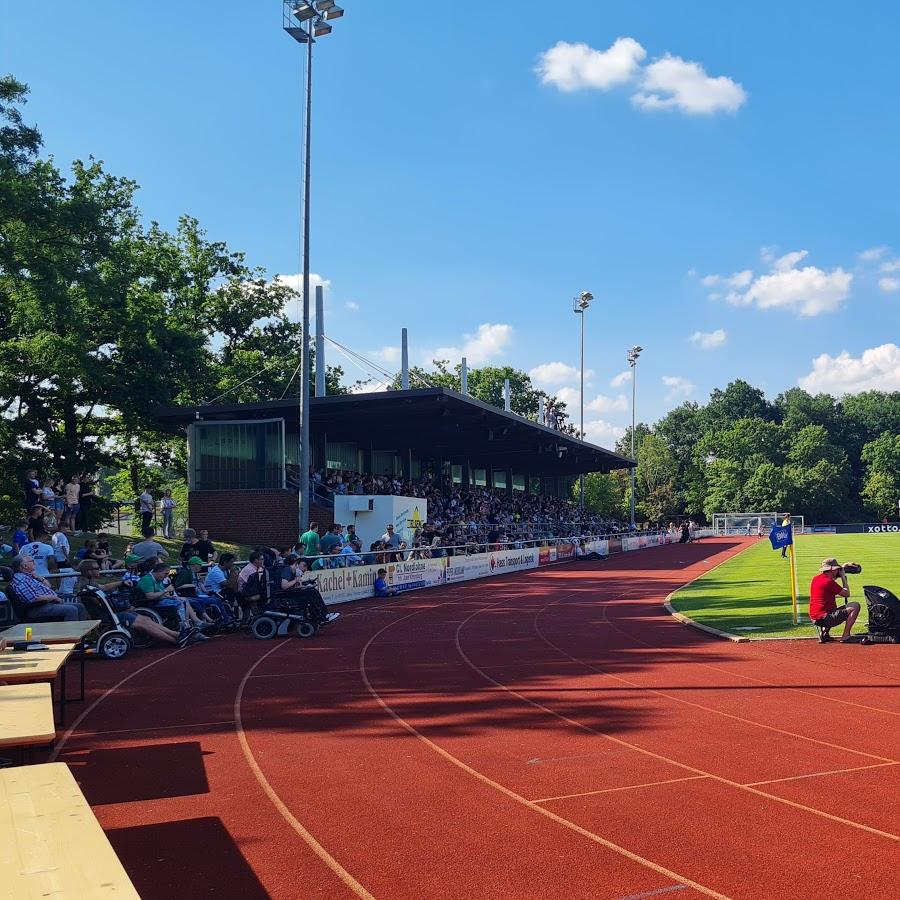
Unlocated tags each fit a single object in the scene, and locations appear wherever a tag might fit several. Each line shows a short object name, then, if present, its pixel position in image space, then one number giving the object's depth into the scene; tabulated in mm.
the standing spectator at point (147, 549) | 16938
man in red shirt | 14688
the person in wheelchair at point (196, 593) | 16375
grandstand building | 33156
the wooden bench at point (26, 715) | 5314
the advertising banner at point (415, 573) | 25938
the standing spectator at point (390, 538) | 27720
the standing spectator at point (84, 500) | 27098
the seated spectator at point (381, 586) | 24531
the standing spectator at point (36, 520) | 16480
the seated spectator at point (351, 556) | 23538
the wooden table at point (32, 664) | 7270
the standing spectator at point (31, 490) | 20531
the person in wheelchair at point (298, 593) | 16188
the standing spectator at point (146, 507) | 26234
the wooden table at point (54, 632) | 9383
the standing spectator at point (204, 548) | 20250
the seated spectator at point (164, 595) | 14845
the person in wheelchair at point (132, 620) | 14320
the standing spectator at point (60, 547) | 16508
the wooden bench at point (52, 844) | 3492
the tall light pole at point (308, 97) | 23656
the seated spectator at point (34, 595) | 11742
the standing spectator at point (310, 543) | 22250
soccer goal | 84625
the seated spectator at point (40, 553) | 14377
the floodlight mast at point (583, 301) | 63656
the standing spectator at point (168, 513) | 28672
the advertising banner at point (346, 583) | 21969
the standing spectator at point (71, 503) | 25391
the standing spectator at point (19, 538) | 17078
